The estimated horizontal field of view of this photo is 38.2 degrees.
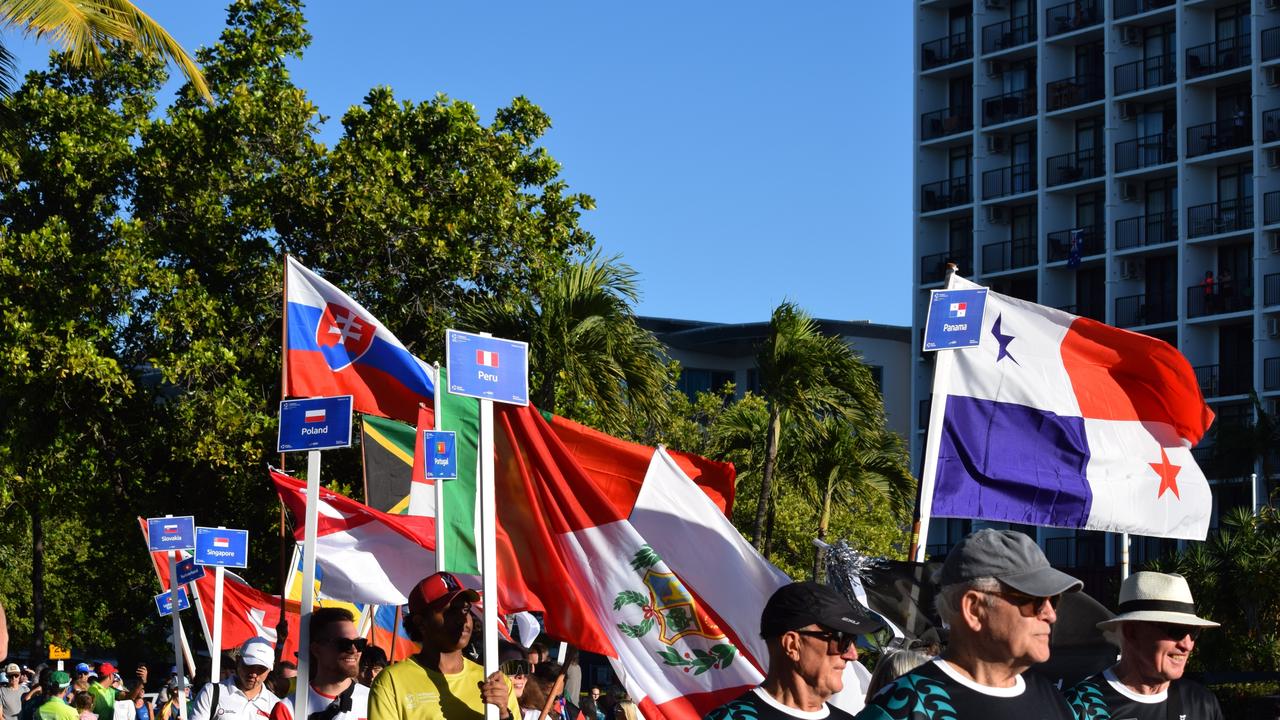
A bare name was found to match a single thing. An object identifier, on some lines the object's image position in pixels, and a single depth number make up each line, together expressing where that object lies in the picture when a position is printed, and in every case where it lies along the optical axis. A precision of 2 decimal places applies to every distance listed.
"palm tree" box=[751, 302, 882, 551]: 23.77
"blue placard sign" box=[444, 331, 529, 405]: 8.84
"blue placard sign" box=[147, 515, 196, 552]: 17.33
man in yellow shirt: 6.42
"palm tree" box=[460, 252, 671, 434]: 21.08
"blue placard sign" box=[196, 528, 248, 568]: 16.23
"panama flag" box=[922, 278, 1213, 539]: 11.30
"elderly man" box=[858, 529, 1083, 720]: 4.22
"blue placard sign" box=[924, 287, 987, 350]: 10.49
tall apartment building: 57.09
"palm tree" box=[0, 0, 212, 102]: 14.83
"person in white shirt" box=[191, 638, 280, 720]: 9.91
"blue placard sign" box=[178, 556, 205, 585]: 18.70
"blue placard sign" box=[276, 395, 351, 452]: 10.81
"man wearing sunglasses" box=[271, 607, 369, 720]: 7.63
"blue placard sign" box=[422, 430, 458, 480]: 11.91
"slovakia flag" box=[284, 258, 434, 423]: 14.02
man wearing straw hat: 5.90
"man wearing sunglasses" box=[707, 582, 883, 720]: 5.17
